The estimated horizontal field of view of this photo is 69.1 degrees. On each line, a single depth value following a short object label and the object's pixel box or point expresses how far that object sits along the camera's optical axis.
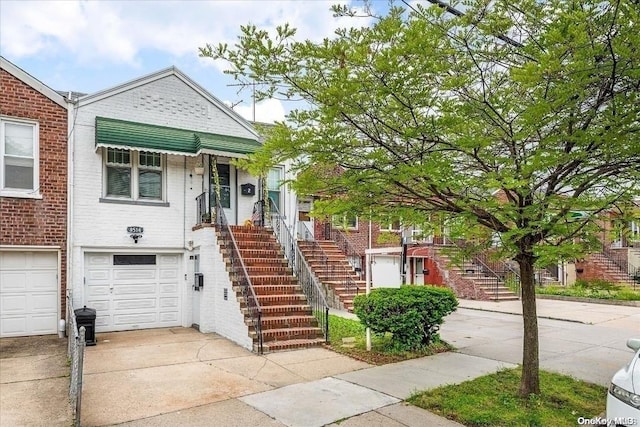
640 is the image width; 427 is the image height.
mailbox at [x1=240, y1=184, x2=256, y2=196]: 14.15
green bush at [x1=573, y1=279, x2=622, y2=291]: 20.97
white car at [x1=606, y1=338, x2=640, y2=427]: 4.16
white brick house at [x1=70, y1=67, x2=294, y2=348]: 11.73
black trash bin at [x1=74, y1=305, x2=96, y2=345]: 10.31
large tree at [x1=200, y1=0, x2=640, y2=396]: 4.77
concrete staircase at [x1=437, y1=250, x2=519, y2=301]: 19.61
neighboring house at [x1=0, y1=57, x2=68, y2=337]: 11.02
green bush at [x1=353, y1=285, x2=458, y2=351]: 8.98
